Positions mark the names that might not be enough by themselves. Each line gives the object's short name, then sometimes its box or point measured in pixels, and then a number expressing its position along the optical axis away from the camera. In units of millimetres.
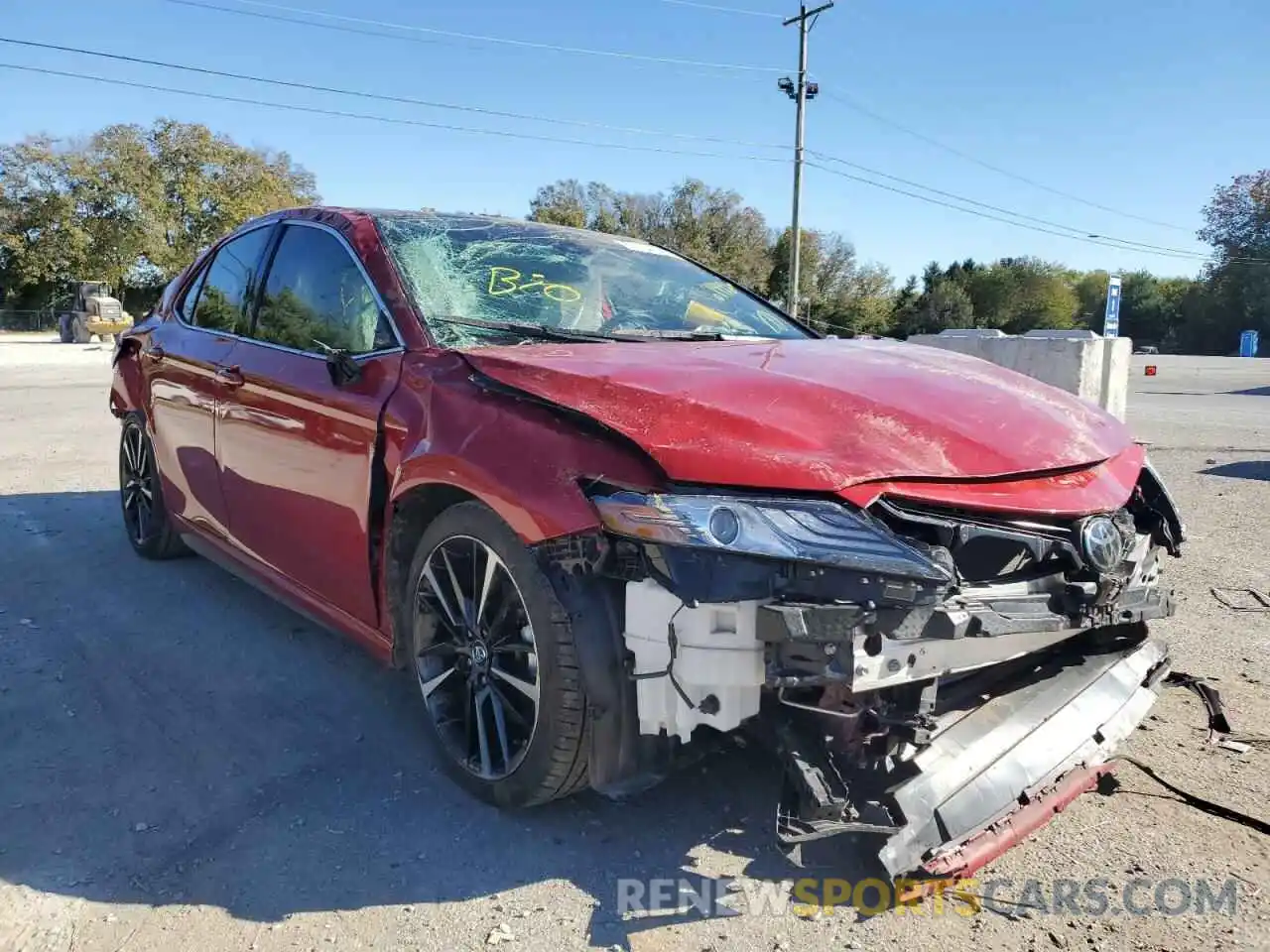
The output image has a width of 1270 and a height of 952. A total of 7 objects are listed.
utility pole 32312
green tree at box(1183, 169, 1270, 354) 58844
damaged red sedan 2137
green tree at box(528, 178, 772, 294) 54375
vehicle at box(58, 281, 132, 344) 35219
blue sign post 13727
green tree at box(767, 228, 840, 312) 56906
